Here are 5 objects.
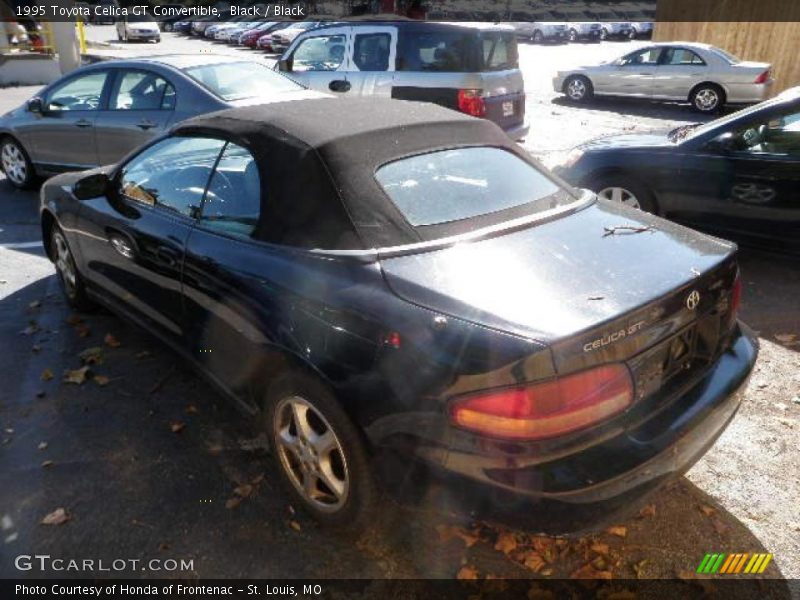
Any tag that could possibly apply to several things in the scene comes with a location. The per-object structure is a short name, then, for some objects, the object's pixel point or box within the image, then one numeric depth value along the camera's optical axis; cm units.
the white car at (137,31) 3759
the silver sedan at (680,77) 1352
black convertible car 203
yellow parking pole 2433
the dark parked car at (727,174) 491
